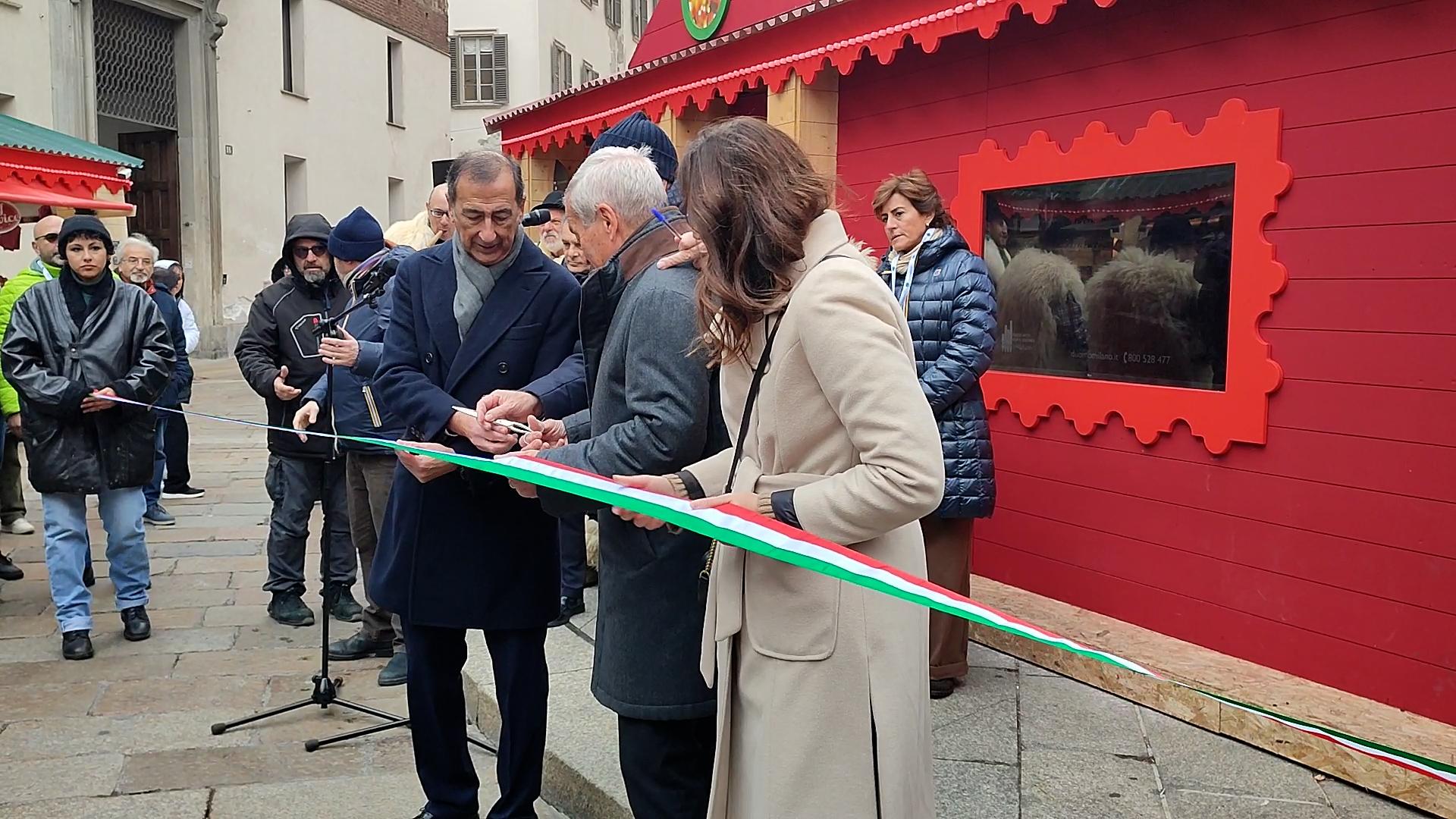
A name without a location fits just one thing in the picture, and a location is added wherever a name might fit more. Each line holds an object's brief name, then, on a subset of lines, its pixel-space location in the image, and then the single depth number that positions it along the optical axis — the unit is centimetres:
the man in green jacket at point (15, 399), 740
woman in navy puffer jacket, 456
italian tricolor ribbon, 175
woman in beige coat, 215
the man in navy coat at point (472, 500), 344
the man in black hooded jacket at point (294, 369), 612
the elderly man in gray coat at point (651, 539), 274
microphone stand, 461
